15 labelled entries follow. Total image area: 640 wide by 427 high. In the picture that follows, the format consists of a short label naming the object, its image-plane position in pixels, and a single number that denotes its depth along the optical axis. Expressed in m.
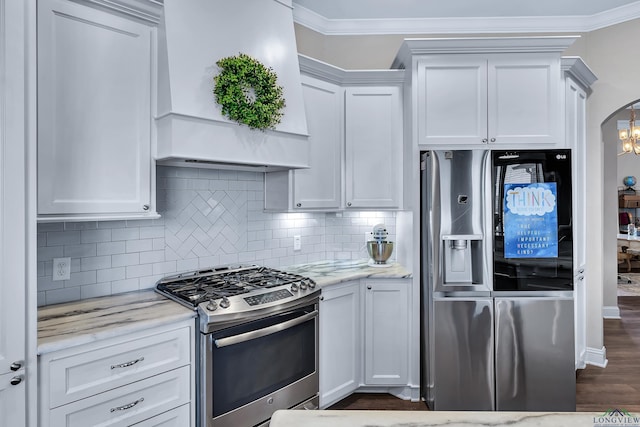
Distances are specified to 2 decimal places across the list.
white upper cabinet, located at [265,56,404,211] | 2.92
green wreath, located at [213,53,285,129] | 2.06
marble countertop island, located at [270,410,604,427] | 0.75
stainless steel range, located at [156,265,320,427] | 1.86
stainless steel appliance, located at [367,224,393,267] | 3.09
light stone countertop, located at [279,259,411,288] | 2.65
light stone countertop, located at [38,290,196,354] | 1.50
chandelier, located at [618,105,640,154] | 5.64
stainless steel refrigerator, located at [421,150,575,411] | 2.57
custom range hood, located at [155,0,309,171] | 1.93
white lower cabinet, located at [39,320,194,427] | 1.46
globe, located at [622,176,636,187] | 9.53
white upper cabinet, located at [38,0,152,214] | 1.66
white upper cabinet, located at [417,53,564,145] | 2.69
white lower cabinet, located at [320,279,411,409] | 2.75
